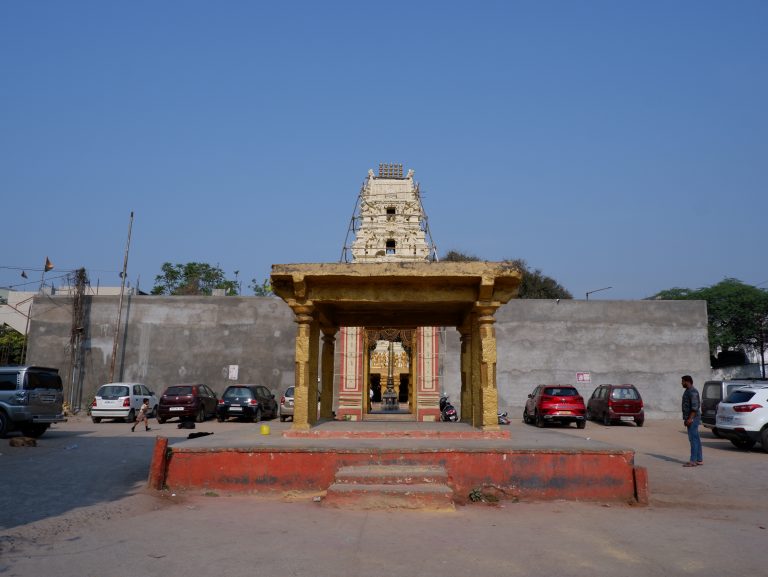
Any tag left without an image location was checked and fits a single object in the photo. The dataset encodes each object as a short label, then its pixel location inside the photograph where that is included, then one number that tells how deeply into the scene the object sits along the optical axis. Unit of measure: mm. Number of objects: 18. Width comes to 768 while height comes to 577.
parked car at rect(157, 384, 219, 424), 21297
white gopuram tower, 22109
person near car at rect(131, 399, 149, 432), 17969
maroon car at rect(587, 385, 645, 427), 21812
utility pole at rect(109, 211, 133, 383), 25641
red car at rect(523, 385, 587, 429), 20062
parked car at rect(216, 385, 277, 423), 22094
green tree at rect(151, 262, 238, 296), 59969
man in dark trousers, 10938
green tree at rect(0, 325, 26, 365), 41853
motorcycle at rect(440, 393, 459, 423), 21828
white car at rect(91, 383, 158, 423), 21750
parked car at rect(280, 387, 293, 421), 22172
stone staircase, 7199
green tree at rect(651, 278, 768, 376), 45594
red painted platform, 8016
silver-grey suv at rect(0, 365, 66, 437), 14258
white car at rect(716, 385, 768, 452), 13844
